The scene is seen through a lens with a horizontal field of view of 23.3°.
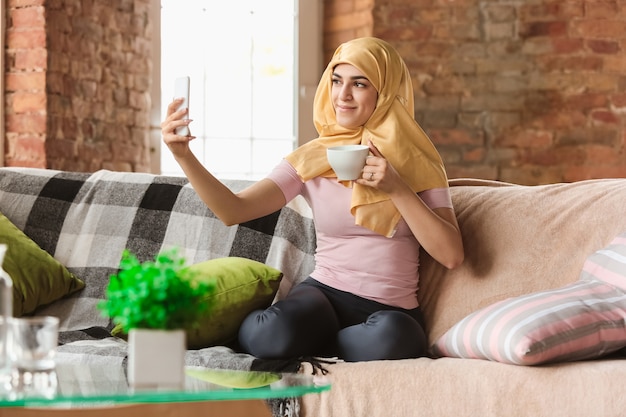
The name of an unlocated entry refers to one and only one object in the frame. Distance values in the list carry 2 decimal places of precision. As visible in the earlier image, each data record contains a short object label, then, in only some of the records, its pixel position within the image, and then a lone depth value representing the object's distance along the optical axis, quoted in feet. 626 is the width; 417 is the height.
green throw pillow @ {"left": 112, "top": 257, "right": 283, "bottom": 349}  12.54
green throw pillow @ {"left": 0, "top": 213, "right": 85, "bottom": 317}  13.47
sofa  11.44
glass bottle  9.31
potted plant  9.16
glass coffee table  9.08
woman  12.21
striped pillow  11.41
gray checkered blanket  13.77
